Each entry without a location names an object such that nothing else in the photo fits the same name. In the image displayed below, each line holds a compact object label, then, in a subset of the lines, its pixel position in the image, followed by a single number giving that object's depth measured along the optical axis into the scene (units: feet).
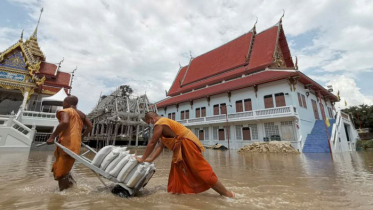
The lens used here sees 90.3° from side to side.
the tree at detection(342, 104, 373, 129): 96.68
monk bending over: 7.88
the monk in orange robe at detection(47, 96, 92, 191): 8.32
